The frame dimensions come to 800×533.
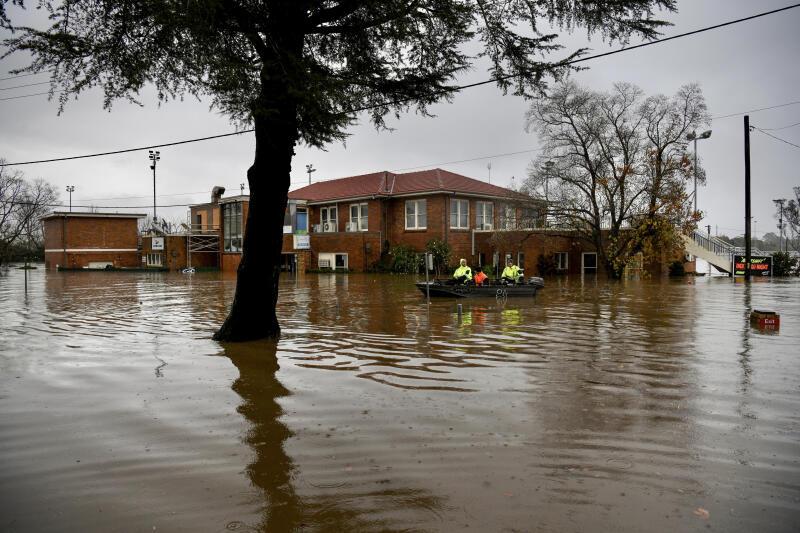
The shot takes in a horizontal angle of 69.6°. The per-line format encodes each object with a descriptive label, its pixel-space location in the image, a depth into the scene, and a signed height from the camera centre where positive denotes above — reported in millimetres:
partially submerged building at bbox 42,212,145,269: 55188 +2313
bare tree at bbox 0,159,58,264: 52219 +5391
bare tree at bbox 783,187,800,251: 58031 +4449
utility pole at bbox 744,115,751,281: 34469 +4884
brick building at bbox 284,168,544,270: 38906 +3172
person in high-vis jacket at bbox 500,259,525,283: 22591 -577
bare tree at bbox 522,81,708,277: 32188 +4781
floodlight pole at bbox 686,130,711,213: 31605 +6720
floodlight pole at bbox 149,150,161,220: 70062 +12900
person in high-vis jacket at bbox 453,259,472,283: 22094 -550
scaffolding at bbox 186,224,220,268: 54406 +2050
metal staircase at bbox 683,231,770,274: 40812 +550
